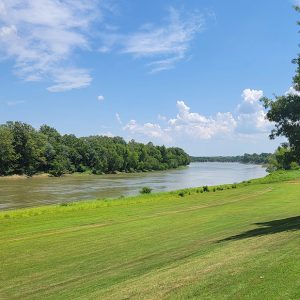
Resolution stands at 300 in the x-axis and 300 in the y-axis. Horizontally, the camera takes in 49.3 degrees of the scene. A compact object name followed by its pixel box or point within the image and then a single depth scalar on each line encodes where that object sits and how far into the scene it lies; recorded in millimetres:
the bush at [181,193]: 38281
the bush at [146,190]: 42733
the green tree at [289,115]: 14448
